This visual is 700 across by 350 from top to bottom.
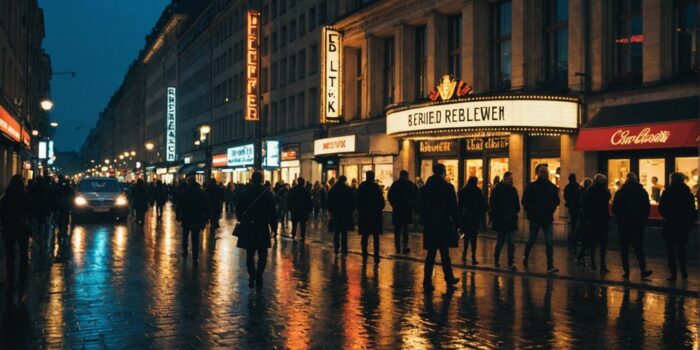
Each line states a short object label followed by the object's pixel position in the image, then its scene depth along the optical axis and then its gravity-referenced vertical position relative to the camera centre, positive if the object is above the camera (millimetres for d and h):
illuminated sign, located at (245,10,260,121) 45500 +7511
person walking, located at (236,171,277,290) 11773 -492
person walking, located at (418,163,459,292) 11992 -398
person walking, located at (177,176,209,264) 15914 -400
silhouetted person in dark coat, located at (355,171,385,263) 16250 -351
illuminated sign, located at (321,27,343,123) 36094 +5387
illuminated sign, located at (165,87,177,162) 84438 +7060
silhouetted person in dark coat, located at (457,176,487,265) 16047 -381
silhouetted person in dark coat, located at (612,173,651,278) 13586 -437
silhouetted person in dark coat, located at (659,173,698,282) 13141 -449
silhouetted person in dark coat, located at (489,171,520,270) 14945 -371
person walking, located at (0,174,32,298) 11516 -462
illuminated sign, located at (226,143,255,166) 51500 +2386
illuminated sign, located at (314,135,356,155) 34125 +2090
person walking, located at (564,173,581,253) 17927 -232
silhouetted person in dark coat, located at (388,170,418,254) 17672 -243
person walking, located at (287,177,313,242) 20984 -346
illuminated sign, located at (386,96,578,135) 21891 +2264
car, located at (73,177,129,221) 30359 -464
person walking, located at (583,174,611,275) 14492 -395
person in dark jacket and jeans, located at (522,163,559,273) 14703 -229
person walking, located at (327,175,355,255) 17172 -422
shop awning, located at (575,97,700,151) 17719 +1586
